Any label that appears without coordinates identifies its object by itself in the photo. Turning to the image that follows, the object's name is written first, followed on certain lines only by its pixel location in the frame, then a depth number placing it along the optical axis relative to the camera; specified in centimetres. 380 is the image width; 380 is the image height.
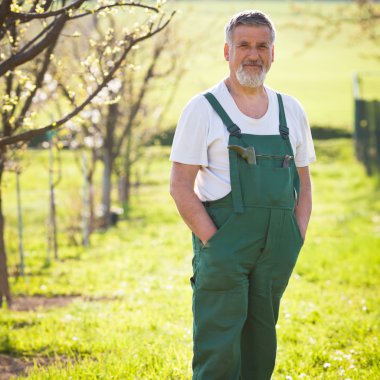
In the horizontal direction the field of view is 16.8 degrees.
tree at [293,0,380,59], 2888
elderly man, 635
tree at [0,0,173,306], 772
